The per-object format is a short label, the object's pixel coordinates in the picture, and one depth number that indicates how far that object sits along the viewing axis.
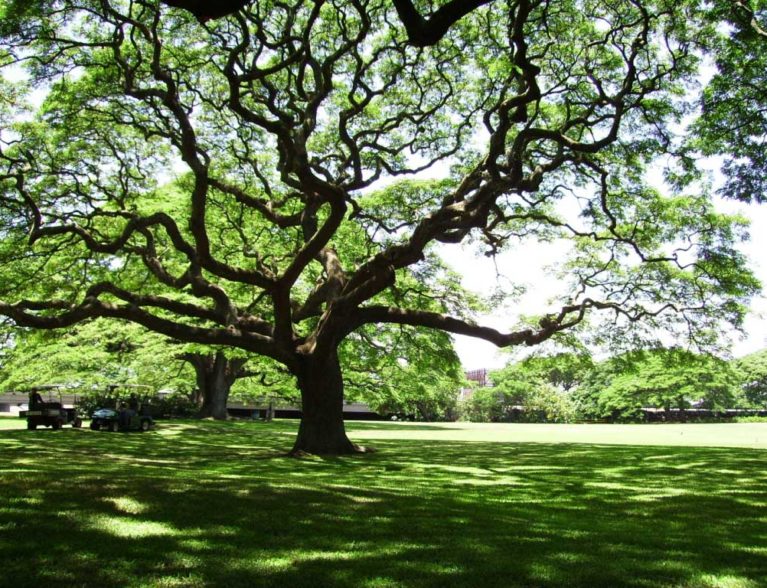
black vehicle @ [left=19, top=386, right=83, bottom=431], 27.34
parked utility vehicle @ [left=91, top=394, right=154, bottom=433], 27.45
